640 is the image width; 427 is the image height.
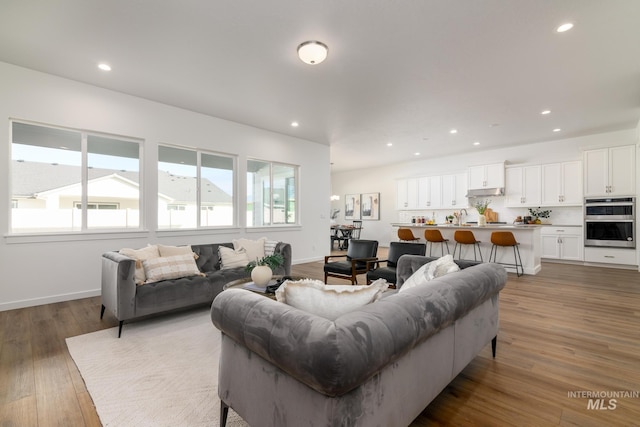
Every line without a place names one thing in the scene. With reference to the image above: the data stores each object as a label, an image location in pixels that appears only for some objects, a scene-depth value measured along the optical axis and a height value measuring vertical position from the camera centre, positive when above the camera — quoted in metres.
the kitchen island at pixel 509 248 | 5.37 -0.58
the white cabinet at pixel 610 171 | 5.82 +0.87
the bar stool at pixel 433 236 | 6.00 -0.49
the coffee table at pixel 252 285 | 2.67 -0.72
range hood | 7.46 +0.55
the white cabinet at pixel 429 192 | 8.69 +0.62
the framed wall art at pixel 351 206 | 11.01 +0.25
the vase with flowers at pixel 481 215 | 5.94 -0.06
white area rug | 1.68 -1.17
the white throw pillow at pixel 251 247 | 4.02 -0.49
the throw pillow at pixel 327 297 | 1.34 -0.40
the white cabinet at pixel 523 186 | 7.03 +0.66
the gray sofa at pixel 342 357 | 0.99 -0.57
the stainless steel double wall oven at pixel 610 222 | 5.72 -0.18
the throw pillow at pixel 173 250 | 3.40 -0.45
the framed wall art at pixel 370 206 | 10.40 +0.25
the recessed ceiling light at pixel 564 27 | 2.69 +1.75
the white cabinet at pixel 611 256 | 5.71 -0.87
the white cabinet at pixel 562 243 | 6.37 -0.68
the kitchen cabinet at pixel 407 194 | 9.20 +0.61
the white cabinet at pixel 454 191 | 8.23 +0.63
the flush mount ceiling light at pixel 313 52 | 2.94 +1.66
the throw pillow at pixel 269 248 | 4.11 -0.51
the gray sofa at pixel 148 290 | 2.74 -0.80
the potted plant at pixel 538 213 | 6.99 +0.00
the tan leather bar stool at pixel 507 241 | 5.15 -0.52
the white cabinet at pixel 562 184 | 6.53 +0.67
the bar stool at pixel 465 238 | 5.54 -0.48
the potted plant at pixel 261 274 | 2.69 -0.58
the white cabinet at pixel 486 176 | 7.47 +0.97
